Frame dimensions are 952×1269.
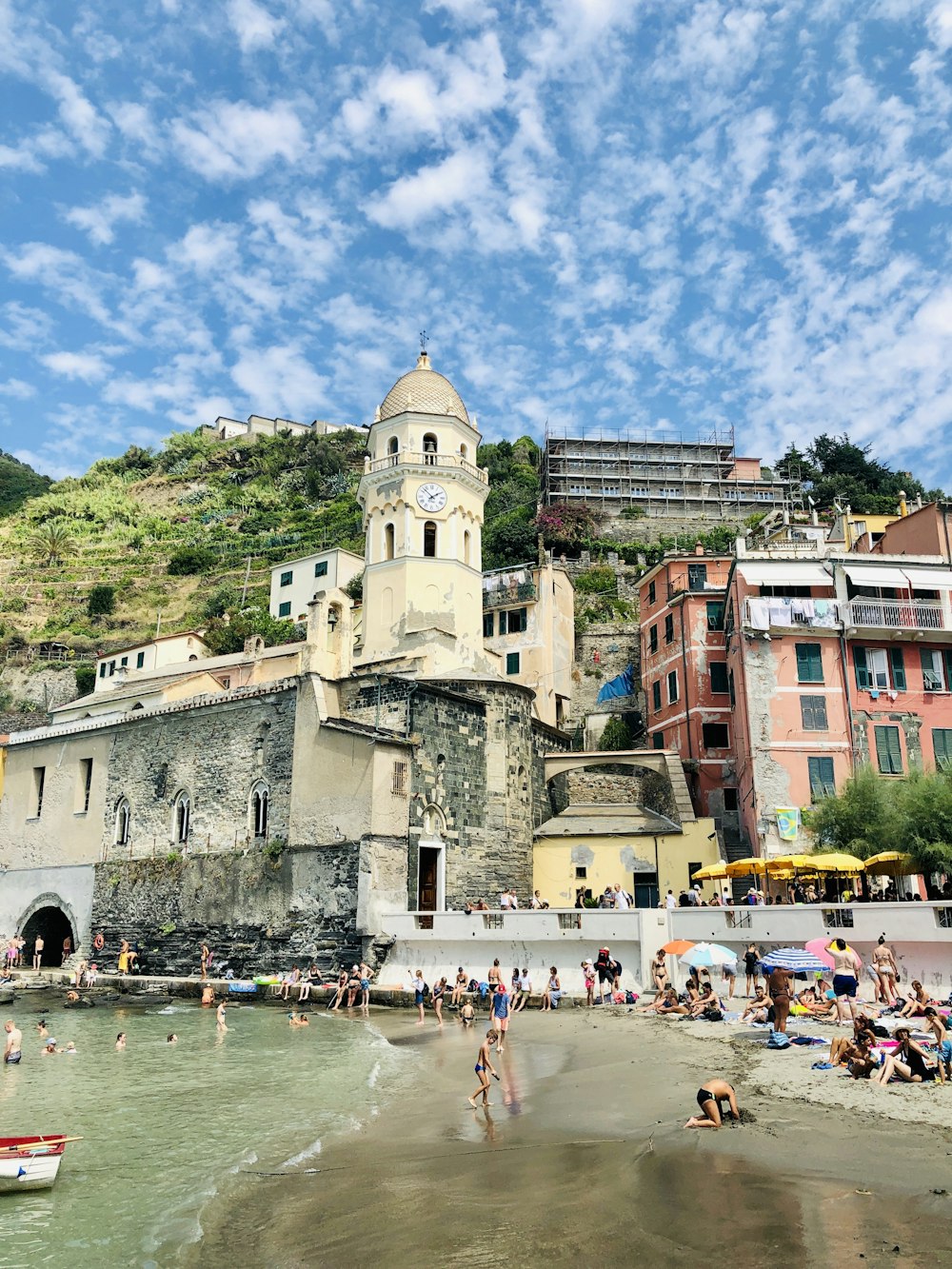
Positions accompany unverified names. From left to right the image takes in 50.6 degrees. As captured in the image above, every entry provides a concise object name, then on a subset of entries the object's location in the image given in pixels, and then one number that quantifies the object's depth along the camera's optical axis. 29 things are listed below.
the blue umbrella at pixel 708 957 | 19.58
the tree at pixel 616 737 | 42.34
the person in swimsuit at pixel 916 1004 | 16.58
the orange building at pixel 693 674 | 35.56
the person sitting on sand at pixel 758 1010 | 18.17
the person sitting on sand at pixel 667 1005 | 19.67
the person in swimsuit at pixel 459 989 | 23.55
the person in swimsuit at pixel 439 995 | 22.64
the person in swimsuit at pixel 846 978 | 17.25
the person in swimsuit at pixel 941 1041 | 12.87
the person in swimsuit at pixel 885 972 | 18.02
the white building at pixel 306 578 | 60.31
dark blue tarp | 45.41
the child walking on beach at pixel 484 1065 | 13.80
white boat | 10.78
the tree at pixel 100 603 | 72.25
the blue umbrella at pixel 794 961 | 17.36
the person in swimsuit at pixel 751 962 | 20.50
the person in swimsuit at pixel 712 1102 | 11.09
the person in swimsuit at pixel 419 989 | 23.01
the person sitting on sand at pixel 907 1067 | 12.86
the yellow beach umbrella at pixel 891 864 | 22.56
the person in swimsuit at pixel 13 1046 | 18.88
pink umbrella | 19.09
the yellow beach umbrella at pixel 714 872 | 24.75
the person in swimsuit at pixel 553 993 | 22.34
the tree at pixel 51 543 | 82.19
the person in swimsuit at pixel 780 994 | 16.38
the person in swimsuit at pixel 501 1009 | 17.89
